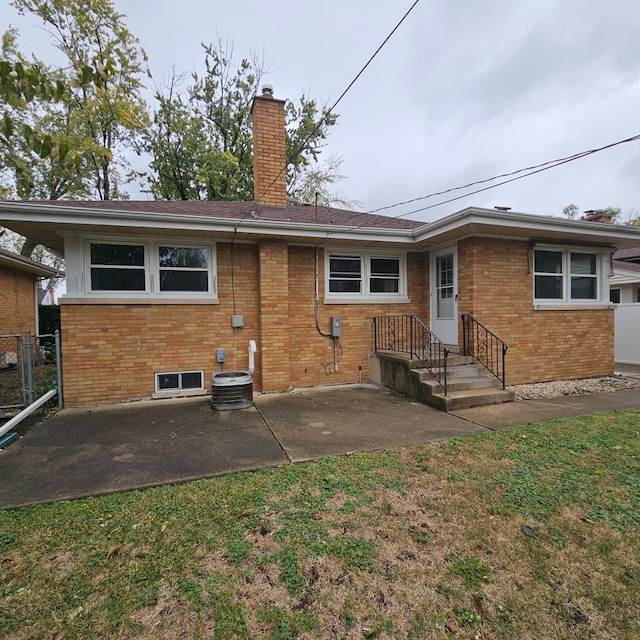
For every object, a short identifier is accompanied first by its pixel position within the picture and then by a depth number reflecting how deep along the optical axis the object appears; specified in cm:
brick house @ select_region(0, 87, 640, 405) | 609
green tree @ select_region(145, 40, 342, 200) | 1826
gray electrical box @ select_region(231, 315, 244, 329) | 681
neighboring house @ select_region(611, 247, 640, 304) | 1272
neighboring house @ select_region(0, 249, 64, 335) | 1131
